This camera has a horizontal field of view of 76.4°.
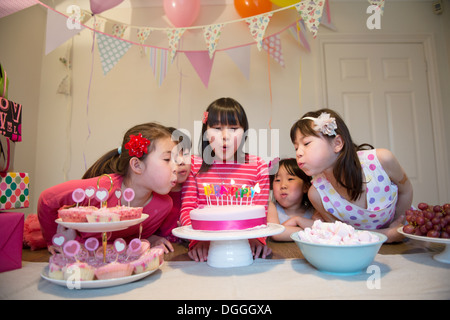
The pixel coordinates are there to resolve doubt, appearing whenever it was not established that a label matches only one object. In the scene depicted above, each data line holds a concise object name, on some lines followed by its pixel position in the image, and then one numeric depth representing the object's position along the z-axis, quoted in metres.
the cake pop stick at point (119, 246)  0.96
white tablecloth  0.82
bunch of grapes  1.11
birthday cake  1.10
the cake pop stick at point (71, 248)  0.92
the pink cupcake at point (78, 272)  0.88
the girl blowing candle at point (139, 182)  1.33
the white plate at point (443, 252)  1.07
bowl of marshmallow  0.95
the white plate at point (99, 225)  0.91
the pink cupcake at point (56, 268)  0.90
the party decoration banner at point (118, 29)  2.68
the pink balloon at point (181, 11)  3.09
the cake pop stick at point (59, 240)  0.94
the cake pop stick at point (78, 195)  1.04
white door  3.47
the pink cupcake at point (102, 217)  0.96
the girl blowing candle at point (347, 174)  1.57
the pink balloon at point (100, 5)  2.49
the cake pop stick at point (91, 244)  1.00
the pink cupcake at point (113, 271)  0.90
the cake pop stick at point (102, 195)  1.05
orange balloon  3.09
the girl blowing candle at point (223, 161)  1.69
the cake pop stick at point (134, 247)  1.01
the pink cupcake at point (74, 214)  0.98
